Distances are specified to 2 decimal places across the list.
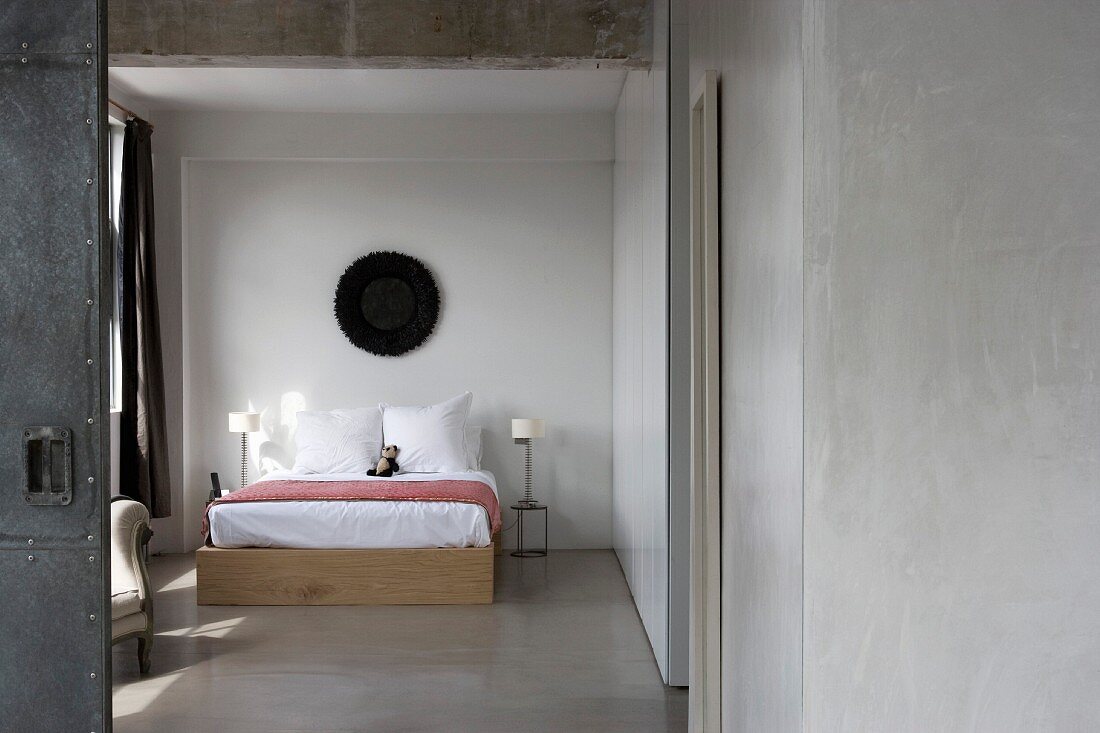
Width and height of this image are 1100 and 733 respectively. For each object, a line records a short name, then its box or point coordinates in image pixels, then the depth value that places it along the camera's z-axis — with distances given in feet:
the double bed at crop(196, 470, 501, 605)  17.56
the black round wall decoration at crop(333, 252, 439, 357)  22.59
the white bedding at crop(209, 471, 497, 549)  17.60
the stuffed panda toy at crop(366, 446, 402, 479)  20.49
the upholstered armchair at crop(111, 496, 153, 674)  13.37
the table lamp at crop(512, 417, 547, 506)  21.48
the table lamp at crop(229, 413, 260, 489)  21.24
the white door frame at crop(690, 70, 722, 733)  8.22
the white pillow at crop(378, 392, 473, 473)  21.07
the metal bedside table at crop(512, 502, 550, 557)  21.90
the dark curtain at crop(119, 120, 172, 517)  20.29
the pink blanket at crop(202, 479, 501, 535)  17.83
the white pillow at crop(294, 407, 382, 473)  20.99
